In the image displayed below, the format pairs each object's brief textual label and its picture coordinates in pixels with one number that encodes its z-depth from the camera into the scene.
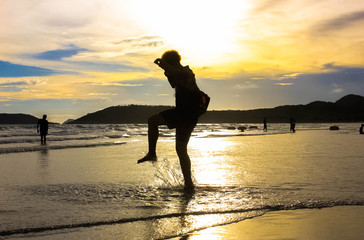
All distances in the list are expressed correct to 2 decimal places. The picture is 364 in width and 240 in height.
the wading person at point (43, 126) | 20.95
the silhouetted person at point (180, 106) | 4.99
